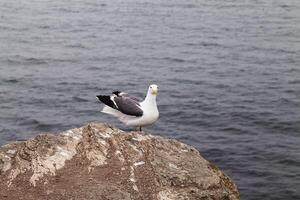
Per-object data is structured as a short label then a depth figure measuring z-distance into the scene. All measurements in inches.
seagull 441.1
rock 274.5
